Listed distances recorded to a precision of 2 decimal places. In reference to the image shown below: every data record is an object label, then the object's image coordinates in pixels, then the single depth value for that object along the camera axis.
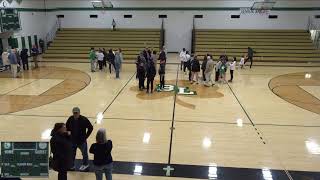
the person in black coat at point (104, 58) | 13.32
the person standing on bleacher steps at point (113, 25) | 19.33
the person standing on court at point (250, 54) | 14.63
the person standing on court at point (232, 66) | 11.13
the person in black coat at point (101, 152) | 3.56
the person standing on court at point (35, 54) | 13.60
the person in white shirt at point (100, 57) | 13.11
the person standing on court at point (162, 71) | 9.62
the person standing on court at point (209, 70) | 10.25
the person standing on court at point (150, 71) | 9.08
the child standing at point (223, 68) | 10.77
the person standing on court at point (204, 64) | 10.40
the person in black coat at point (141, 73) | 9.16
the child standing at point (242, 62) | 13.99
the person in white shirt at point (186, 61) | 12.01
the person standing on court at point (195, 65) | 10.45
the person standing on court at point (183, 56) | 12.58
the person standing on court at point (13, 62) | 11.31
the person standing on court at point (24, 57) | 12.82
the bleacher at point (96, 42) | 17.26
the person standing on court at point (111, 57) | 12.58
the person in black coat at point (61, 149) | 3.62
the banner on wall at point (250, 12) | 18.84
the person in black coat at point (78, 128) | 4.20
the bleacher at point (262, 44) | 16.86
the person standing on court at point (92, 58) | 12.80
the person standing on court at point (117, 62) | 11.27
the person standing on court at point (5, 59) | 12.07
